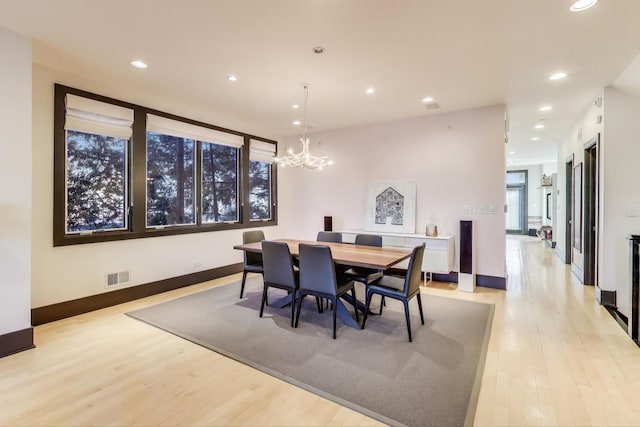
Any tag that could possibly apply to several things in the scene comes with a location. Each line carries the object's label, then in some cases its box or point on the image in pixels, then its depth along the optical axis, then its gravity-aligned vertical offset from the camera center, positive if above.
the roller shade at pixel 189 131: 4.59 +1.31
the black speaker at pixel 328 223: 6.23 -0.20
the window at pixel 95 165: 3.74 +0.60
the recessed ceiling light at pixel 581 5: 2.28 +1.54
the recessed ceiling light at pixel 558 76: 3.62 +1.61
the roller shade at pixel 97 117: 3.66 +1.18
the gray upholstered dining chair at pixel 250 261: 4.21 -0.67
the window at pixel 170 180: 4.66 +0.50
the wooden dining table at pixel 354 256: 3.10 -0.46
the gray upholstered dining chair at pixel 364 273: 3.57 -0.73
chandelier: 3.95 +0.68
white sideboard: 4.89 -0.57
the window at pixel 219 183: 5.45 +0.53
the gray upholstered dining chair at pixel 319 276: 3.10 -0.64
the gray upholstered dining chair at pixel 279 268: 3.39 -0.61
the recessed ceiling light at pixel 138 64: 3.28 +1.57
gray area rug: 2.11 -1.22
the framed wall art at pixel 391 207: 5.53 +0.11
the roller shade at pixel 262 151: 6.20 +1.26
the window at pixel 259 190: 6.31 +0.47
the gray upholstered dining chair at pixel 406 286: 3.05 -0.75
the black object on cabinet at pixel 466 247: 4.73 -0.51
